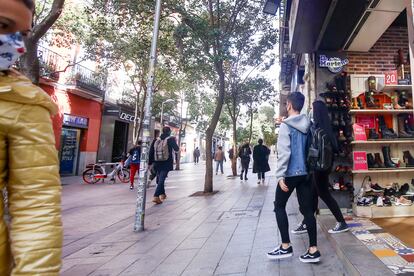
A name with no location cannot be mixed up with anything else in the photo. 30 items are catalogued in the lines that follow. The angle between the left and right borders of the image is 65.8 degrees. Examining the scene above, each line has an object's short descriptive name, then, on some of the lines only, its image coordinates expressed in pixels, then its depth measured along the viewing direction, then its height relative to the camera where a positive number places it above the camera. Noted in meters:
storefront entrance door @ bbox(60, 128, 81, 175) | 17.45 +0.75
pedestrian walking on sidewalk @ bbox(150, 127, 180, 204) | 7.98 +0.29
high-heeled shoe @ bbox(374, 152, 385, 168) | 5.64 +0.30
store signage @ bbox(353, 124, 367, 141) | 5.64 +0.76
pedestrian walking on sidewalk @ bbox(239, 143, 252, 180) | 15.16 +0.67
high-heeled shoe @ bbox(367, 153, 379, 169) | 5.63 +0.26
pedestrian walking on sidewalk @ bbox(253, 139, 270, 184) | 12.90 +0.55
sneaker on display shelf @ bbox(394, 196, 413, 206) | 5.33 -0.40
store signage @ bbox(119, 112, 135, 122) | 21.73 +3.48
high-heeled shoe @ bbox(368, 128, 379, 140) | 5.65 +0.74
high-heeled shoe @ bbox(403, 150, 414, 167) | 5.62 +0.34
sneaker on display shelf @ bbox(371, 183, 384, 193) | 5.56 -0.20
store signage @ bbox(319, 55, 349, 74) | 5.98 +2.07
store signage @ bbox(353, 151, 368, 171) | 5.62 +0.27
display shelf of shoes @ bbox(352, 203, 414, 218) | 5.30 -0.56
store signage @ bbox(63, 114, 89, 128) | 17.11 +2.40
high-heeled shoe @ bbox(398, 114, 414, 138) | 5.63 +0.89
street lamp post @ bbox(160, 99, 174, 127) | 23.57 +4.87
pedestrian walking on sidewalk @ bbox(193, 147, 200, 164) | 36.94 +1.63
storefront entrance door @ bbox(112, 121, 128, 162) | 23.20 +1.96
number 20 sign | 5.71 +1.77
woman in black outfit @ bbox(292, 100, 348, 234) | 4.19 -0.13
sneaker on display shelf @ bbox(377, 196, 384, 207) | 5.33 -0.42
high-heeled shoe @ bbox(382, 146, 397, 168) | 5.62 +0.36
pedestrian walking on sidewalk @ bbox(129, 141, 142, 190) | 12.14 +0.21
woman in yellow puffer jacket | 1.05 -0.03
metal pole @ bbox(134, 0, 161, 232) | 5.50 +0.56
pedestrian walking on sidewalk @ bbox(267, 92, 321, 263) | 3.50 -0.07
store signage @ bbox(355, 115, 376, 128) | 5.93 +1.04
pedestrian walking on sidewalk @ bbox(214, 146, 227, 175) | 19.74 +0.84
